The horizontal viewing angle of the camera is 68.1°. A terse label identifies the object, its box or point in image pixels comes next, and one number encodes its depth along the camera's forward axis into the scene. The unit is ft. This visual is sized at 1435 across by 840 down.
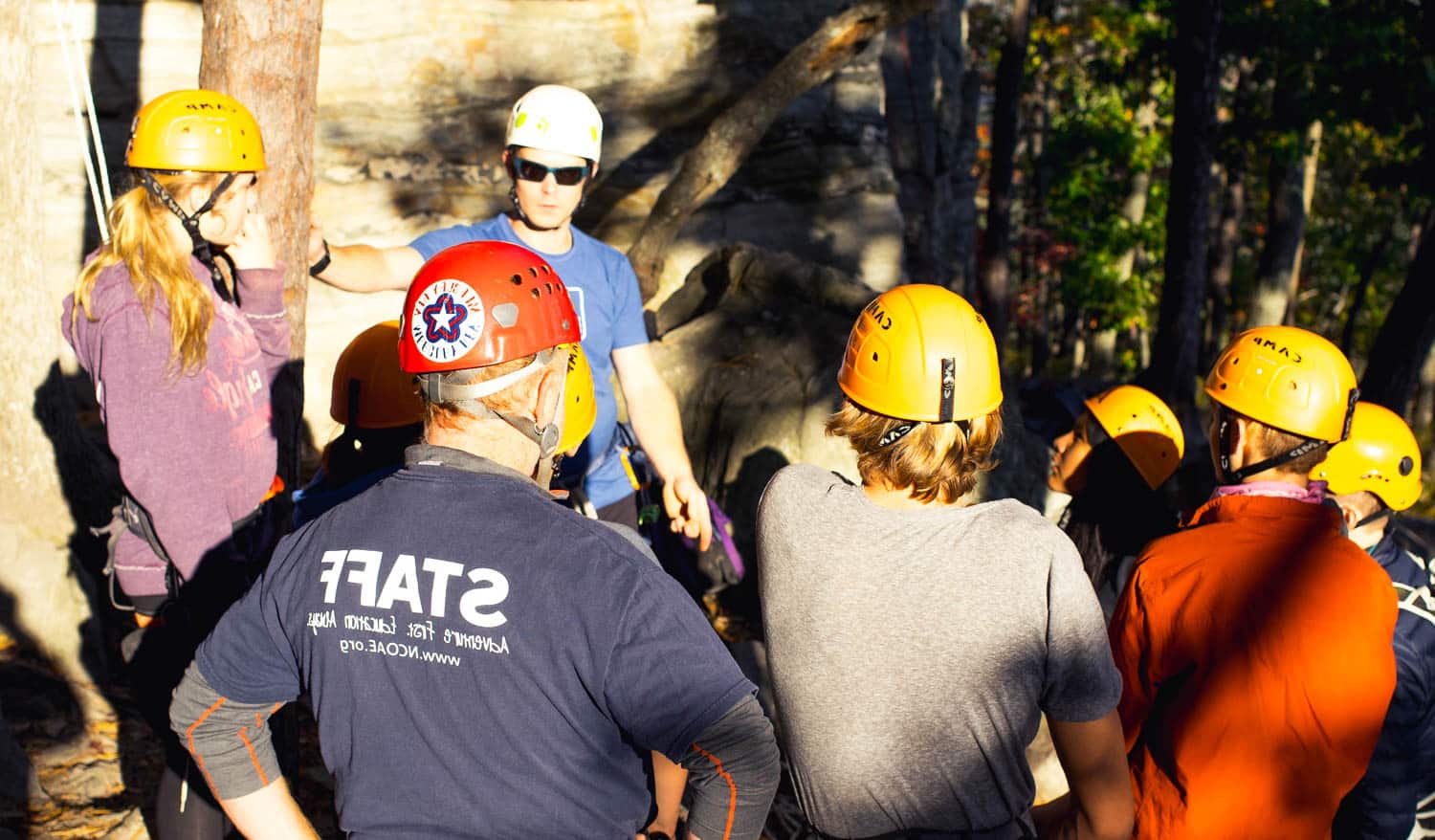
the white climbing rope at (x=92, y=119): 11.87
